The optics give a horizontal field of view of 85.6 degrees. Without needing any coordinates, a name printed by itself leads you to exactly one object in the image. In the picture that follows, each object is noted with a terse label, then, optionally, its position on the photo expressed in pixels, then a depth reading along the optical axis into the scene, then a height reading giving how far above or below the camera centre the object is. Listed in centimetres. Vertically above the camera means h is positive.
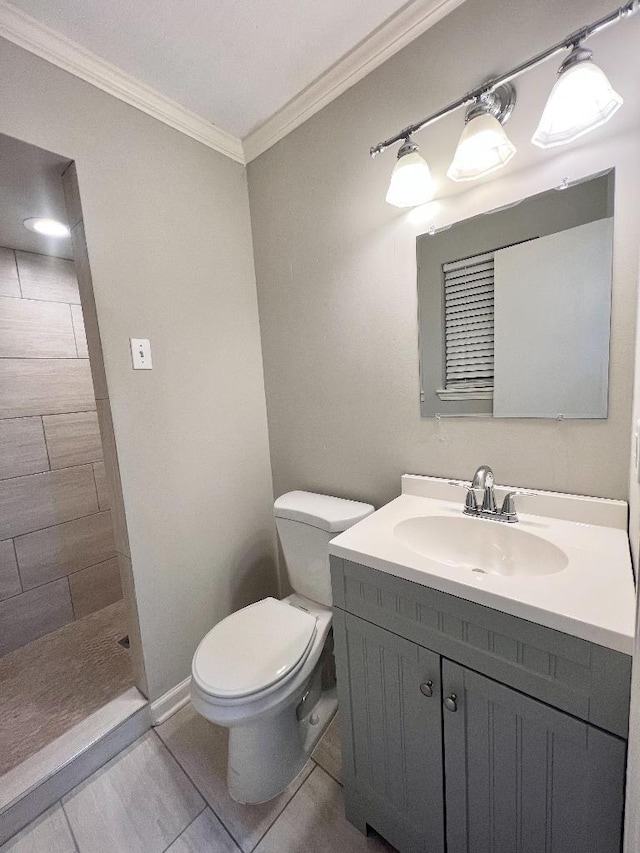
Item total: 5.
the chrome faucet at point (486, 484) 102 -32
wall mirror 89 +19
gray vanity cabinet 60 -72
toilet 99 -83
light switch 126 +17
